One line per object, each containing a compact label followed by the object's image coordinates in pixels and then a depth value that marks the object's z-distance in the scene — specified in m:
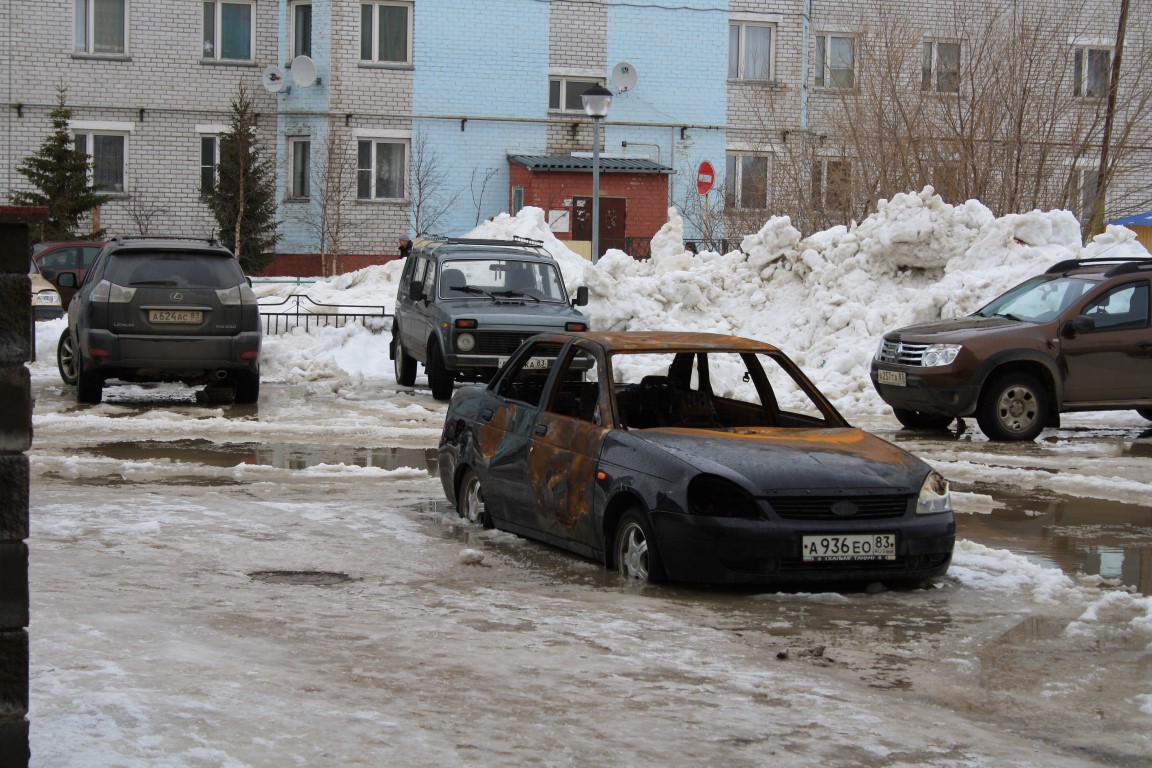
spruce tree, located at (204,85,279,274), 35.91
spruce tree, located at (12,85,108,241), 34.69
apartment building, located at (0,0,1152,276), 37.53
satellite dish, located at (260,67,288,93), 37.50
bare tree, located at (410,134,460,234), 38.19
